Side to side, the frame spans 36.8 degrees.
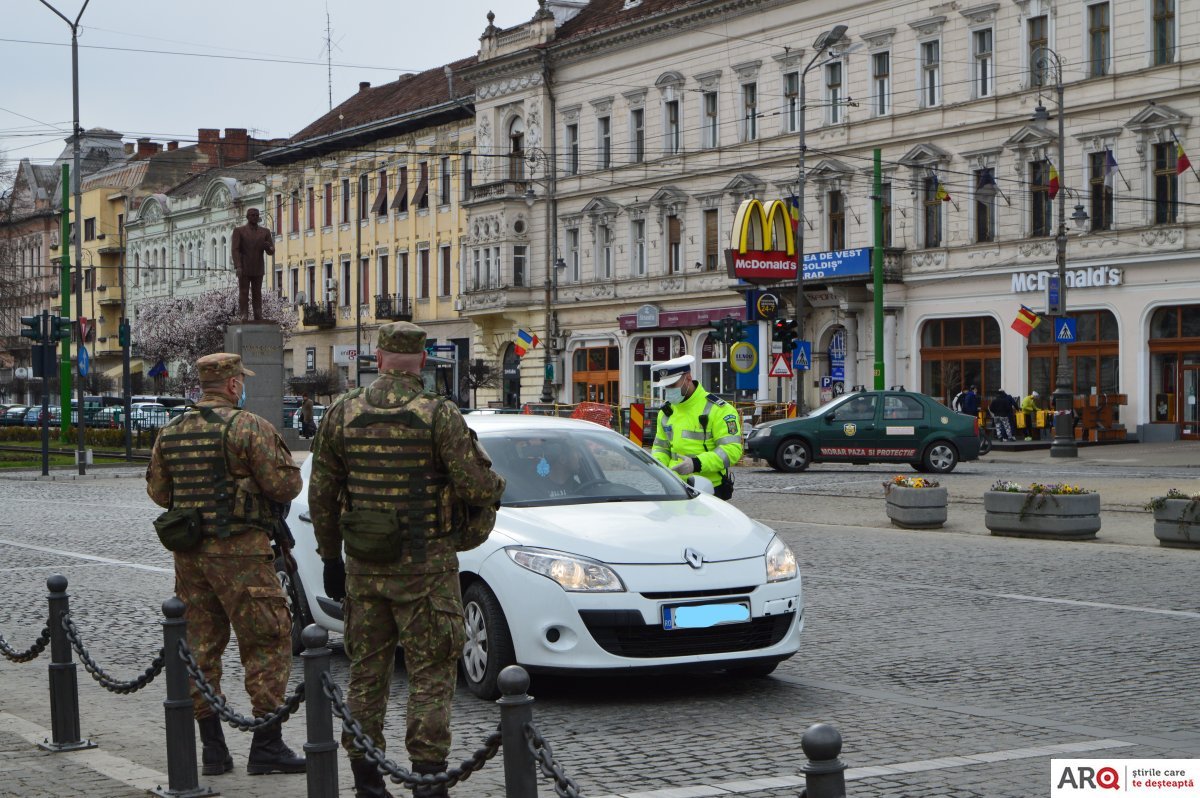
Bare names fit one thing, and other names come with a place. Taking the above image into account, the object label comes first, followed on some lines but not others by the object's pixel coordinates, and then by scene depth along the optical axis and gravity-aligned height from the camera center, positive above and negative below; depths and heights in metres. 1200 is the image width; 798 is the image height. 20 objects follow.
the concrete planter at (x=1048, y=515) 19.14 -1.31
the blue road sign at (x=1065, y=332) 39.44 +1.34
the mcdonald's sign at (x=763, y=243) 49.16 +4.27
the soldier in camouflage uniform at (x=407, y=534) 6.54 -0.49
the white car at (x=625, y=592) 8.99 -0.98
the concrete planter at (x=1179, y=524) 17.94 -1.33
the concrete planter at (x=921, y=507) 21.05 -1.32
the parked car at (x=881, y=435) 33.22 -0.74
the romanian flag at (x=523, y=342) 56.06 +1.77
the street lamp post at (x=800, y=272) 43.88 +3.11
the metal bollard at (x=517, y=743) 5.04 -0.97
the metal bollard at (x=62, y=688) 8.16 -1.29
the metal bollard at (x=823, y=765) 4.02 -0.83
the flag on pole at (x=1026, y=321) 44.28 +1.77
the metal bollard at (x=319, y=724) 5.95 -1.09
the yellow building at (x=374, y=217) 71.38 +7.87
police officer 13.75 -0.27
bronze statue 35.66 +2.97
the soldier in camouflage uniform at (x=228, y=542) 7.52 -0.59
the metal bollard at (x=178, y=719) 7.06 -1.25
